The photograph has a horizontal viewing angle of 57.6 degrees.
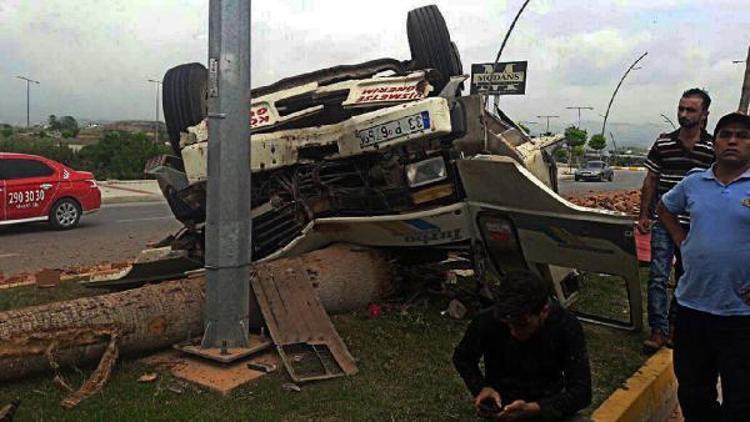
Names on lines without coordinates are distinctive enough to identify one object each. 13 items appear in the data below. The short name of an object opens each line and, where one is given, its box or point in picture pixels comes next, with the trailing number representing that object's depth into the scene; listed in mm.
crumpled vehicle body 4676
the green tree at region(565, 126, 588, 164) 57312
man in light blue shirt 2811
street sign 28422
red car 11430
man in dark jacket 2598
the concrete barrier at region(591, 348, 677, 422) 3576
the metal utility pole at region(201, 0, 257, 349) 3973
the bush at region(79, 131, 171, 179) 27109
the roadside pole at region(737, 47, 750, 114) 11781
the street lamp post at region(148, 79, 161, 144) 30612
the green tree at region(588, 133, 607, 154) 67844
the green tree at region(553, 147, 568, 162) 60831
